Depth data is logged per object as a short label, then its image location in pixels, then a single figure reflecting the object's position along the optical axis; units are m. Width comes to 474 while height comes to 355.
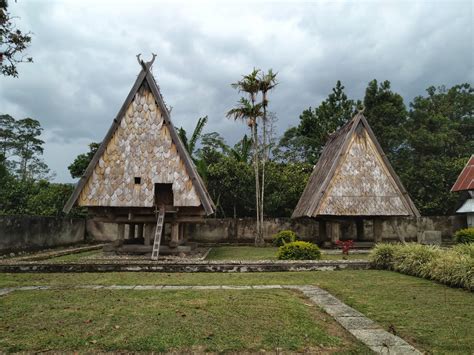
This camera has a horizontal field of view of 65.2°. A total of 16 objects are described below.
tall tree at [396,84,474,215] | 25.88
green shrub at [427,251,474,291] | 6.56
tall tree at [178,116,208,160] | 23.67
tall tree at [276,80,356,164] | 29.17
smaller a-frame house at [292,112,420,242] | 15.00
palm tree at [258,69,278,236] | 19.50
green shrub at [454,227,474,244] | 17.72
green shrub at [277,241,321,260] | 10.74
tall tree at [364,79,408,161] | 27.91
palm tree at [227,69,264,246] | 19.50
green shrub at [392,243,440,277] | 8.28
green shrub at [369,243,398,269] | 9.47
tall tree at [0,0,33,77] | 5.84
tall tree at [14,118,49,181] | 34.79
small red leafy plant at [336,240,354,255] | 11.73
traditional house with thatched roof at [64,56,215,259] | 12.38
